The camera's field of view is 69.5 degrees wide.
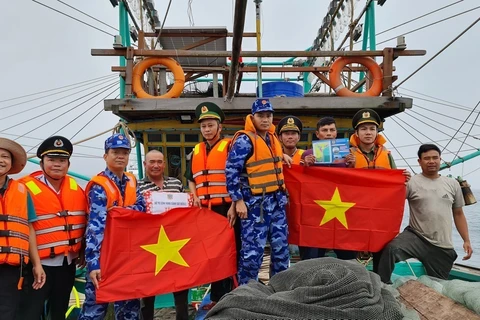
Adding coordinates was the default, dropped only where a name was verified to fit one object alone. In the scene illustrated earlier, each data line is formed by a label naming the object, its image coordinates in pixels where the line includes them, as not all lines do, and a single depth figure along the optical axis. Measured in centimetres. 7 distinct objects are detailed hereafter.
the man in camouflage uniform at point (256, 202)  339
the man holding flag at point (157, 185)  358
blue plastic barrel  635
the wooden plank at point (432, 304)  190
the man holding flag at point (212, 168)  365
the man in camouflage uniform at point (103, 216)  304
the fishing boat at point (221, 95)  547
